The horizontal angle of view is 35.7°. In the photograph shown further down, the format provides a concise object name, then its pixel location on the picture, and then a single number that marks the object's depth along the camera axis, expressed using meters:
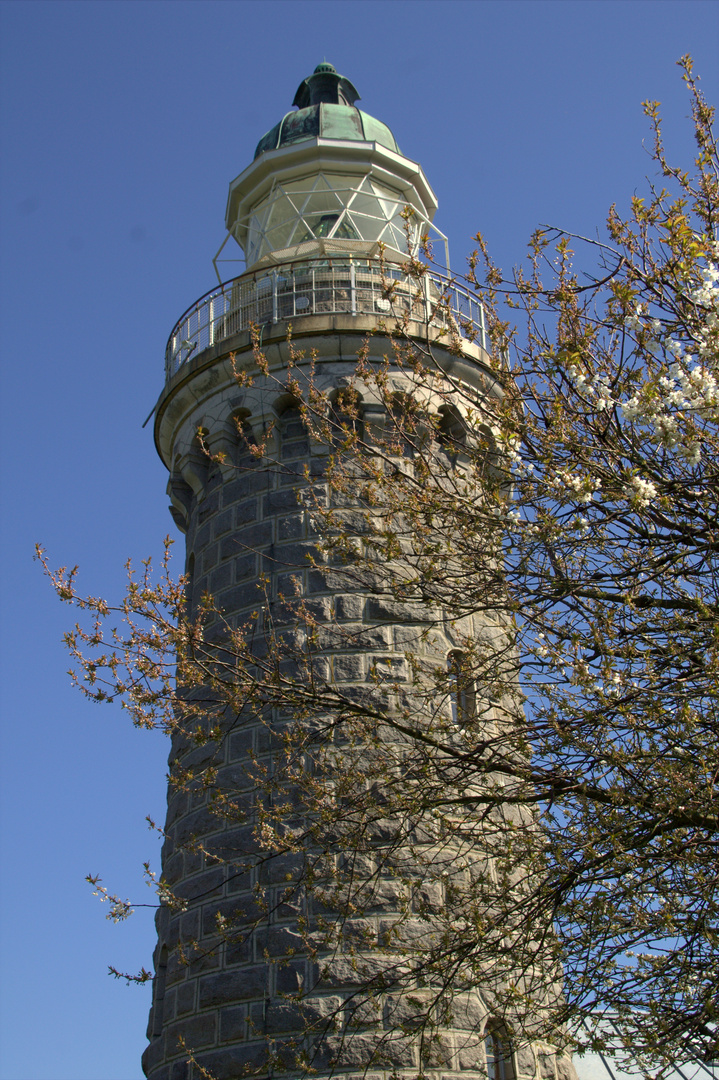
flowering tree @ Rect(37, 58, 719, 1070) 5.97
